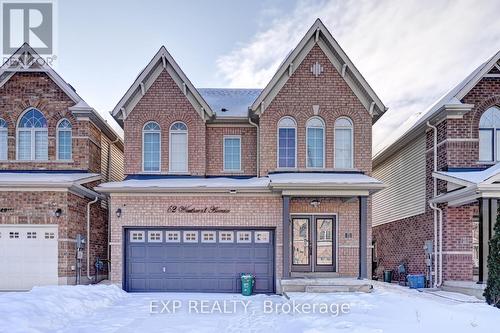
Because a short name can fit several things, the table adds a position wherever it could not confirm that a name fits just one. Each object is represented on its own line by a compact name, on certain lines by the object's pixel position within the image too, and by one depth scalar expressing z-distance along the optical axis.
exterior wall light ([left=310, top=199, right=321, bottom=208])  15.12
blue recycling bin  15.74
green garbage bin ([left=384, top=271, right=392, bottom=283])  19.06
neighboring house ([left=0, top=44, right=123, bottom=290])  14.84
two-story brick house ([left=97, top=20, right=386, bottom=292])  14.84
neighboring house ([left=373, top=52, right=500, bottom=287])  13.98
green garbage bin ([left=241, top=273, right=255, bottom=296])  14.24
